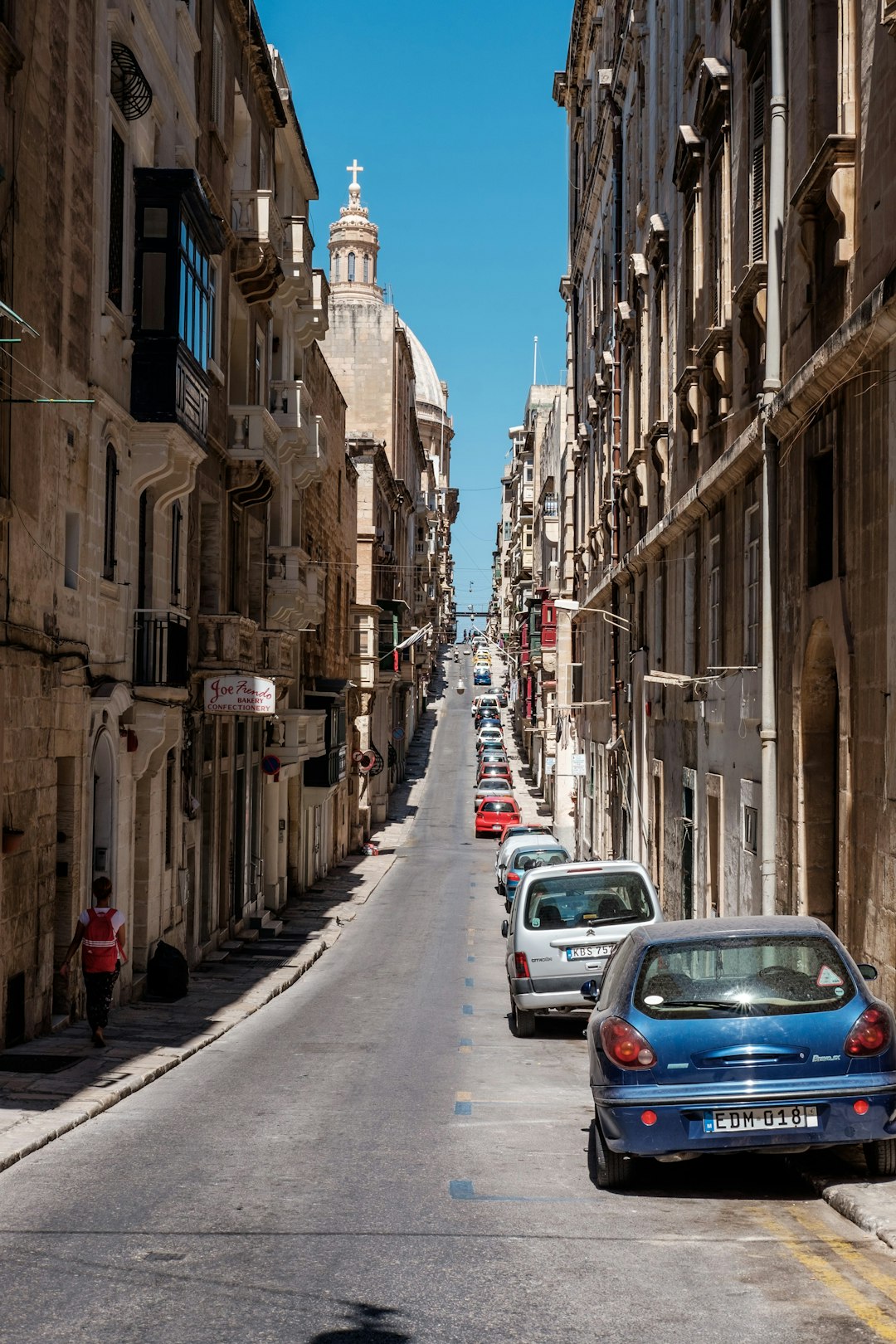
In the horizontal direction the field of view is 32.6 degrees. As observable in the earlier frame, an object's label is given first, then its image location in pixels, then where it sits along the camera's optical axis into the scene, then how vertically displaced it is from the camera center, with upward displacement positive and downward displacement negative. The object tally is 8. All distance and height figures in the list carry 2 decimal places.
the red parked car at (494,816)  58.97 -3.29
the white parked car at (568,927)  16.47 -2.13
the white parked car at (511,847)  34.31 -2.88
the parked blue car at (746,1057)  8.27 -1.80
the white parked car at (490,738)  90.19 -0.48
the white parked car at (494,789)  65.56 -2.58
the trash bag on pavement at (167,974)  20.52 -3.28
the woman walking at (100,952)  15.29 -2.23
